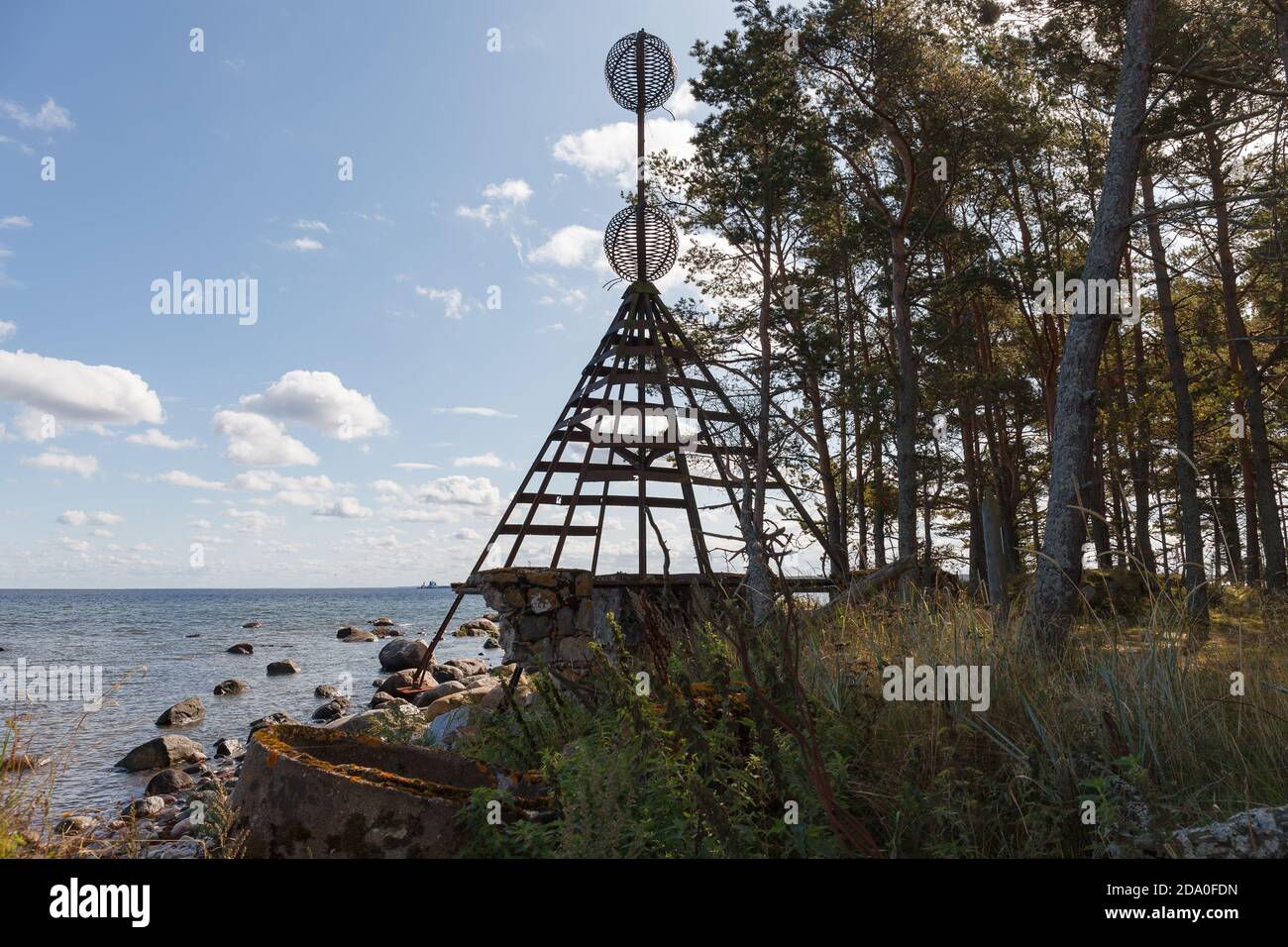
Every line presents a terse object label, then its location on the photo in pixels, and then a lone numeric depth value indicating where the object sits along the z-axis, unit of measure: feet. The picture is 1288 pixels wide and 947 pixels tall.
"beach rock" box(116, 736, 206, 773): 43.55
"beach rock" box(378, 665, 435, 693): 64.23
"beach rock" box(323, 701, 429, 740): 22.73
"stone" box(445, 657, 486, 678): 80.48
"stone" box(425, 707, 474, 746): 26.36
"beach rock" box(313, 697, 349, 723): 58.39
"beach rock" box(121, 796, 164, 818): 34.91
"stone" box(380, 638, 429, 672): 88.74
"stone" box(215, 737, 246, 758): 47.39
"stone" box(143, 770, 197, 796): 39.19
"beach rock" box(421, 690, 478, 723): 41.68
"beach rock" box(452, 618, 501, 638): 143.74
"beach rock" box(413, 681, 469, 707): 52.17
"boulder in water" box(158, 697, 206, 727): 55.52
